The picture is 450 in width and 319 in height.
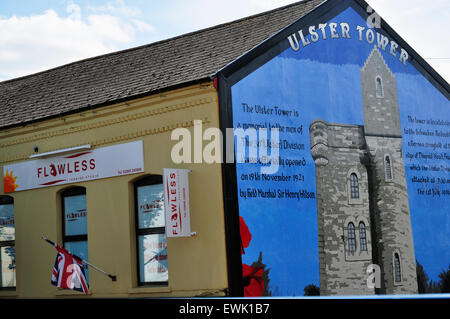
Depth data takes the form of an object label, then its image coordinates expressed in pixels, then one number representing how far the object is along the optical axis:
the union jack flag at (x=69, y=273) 13.88
